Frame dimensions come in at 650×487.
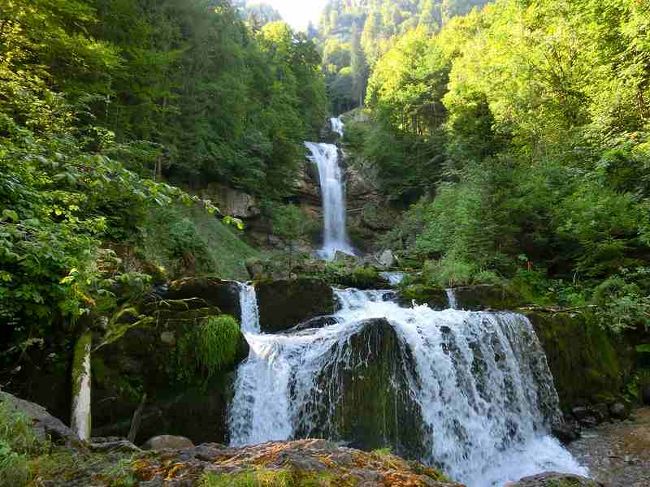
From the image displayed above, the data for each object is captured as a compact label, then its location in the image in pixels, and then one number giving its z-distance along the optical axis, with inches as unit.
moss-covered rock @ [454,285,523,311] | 409.4
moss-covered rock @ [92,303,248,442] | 207.8
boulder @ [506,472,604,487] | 128.4
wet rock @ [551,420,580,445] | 277.1
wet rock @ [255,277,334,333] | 370.6
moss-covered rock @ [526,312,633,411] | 317.7
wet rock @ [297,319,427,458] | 230.5
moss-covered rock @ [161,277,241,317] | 316.5
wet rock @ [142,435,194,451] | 187.7
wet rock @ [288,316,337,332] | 361.1
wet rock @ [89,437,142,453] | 103.5
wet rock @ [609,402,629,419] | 304.5
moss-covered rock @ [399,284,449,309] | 418.3
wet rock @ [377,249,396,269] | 666.2
